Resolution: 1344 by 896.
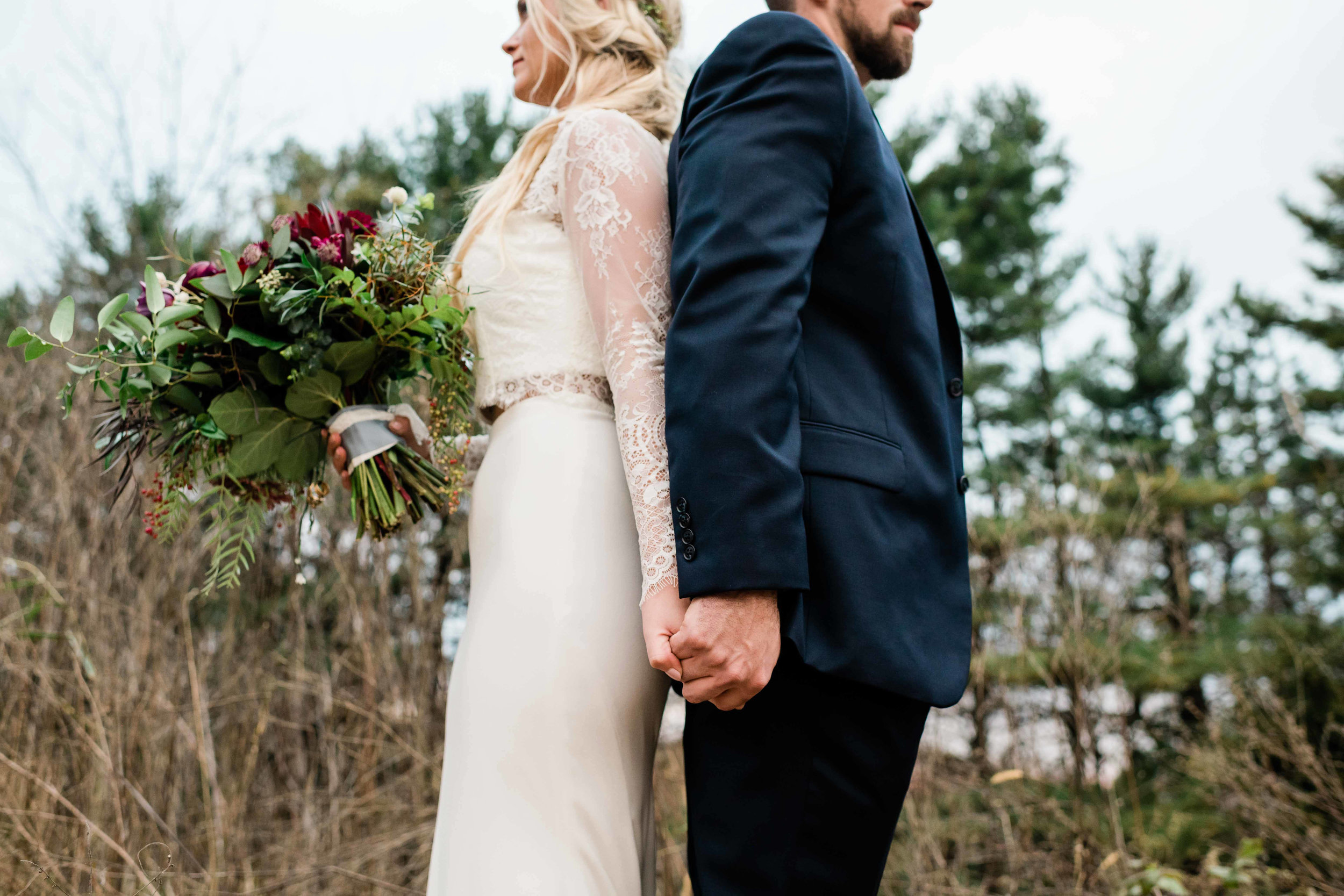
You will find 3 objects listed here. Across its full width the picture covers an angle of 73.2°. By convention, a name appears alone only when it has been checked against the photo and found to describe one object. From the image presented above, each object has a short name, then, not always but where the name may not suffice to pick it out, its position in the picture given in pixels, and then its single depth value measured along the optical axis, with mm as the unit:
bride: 1134
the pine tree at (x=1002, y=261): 10758
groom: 1031
